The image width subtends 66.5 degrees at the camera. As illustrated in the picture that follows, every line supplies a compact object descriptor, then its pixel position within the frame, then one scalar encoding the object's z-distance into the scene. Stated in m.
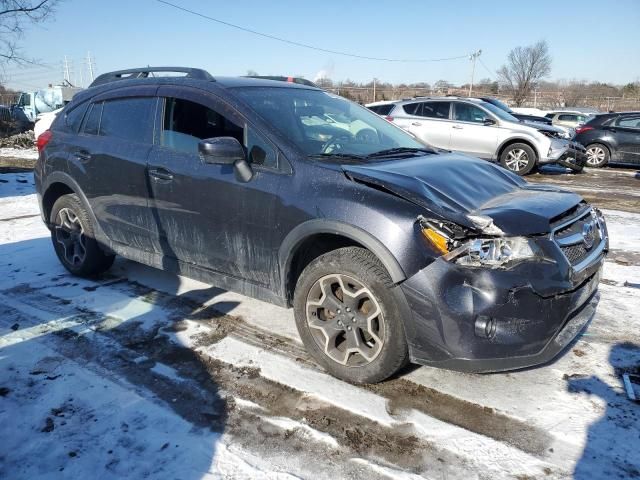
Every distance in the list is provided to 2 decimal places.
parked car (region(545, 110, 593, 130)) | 21.92
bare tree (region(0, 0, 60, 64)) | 16.36
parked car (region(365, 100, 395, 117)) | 13.18
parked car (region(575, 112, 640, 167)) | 13.04
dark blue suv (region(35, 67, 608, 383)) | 2.52
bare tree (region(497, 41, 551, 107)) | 54.81
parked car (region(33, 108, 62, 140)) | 12.74
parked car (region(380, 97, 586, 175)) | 11.53
